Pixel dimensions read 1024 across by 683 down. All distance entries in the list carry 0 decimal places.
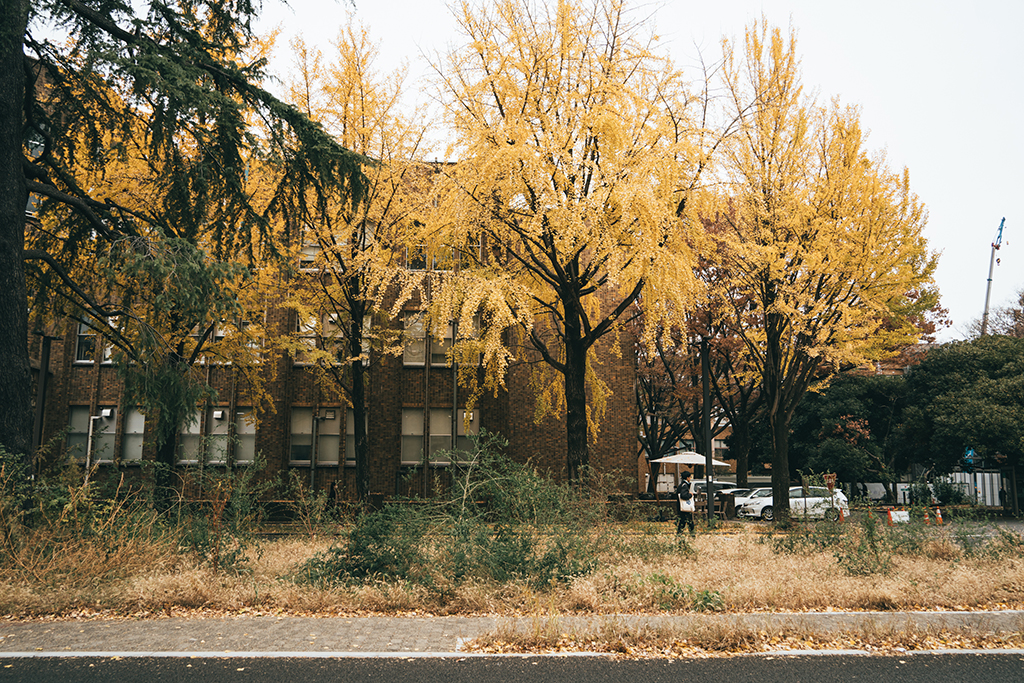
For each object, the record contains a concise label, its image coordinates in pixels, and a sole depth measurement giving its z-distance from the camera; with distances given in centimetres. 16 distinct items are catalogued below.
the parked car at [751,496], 3192
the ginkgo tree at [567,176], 1515
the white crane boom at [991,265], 4193
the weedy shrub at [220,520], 977
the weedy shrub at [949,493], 2464
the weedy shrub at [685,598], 817
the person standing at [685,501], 1667
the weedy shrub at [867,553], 1037
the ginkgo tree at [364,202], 1950
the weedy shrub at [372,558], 923
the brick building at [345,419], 2747
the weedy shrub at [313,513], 1241
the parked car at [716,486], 3375
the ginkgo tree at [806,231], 1866
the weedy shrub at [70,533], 859
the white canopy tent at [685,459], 2978
